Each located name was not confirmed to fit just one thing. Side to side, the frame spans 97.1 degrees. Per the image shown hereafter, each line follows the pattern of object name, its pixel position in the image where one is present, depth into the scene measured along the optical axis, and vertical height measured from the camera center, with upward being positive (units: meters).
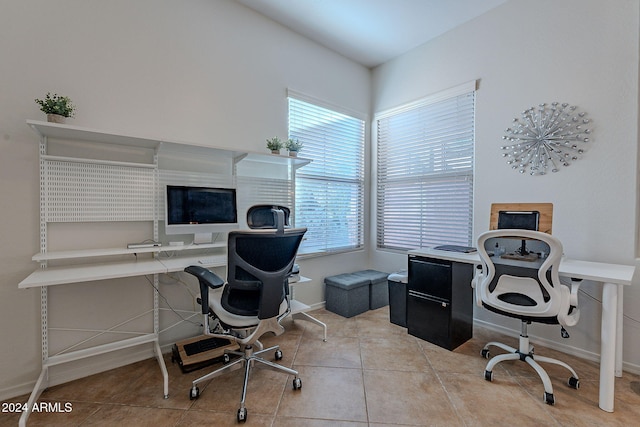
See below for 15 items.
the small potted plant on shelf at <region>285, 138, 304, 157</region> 2.90 +0.63
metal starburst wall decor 2.34 +0.63
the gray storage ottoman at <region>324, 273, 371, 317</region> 3.18 -1.00
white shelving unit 1.81 +0.00
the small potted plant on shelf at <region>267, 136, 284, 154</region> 2.79 +0.62
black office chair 1.63 -0.46
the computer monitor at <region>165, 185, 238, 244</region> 2.21 -0.03
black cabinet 2.43 -0.83
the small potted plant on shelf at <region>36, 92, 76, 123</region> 1.78 +0.62
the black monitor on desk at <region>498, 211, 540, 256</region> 2.34 -0.09
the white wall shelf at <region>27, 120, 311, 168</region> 1.76 +0.48
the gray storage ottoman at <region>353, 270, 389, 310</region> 3.41 -0.99
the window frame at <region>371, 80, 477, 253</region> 3.01 +0.60
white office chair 1.78 -0.56
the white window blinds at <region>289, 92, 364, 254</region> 3.31 +0.39
